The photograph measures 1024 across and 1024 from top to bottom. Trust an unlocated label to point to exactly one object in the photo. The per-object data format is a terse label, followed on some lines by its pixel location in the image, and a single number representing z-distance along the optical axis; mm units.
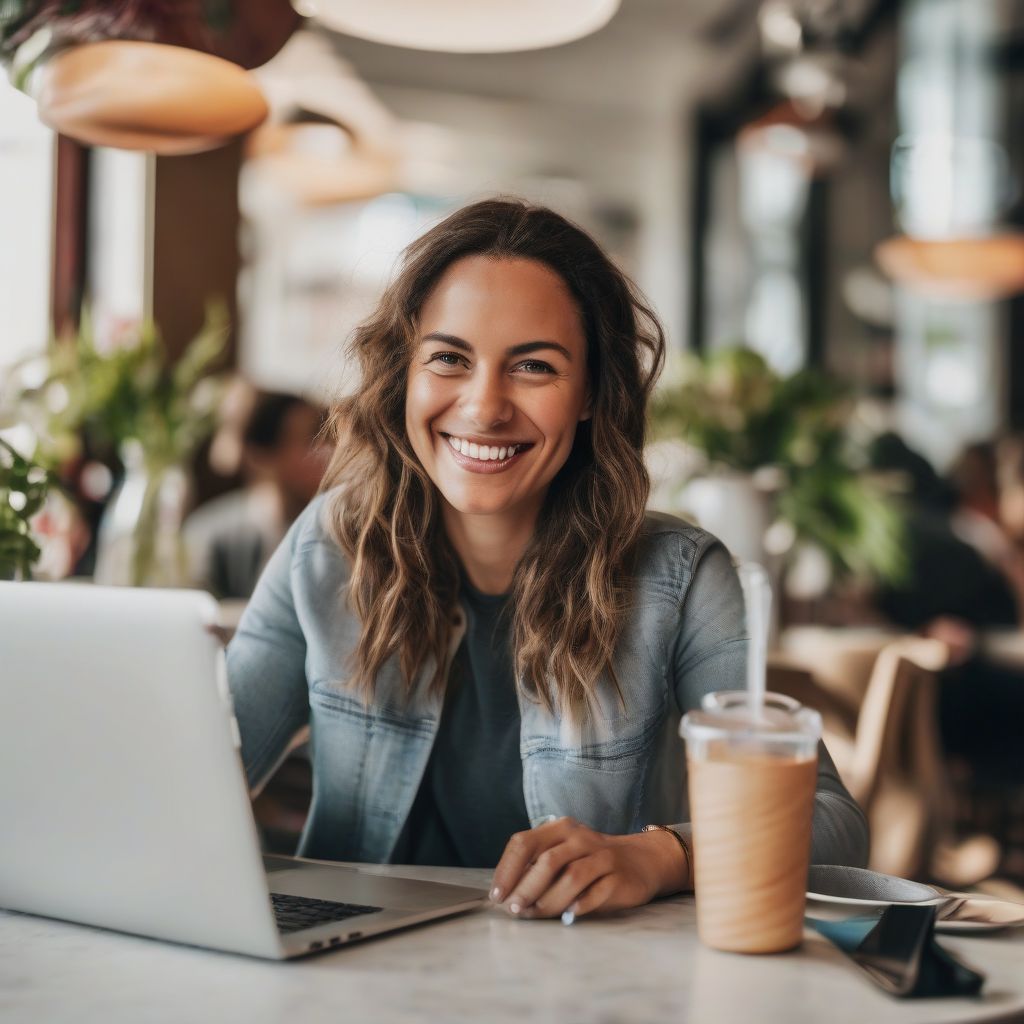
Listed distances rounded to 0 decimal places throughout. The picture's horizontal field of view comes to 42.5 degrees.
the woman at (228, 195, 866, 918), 1363
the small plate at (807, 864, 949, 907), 1020
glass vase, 3133
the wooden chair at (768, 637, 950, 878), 2443
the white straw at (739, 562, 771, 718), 865
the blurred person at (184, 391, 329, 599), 3811
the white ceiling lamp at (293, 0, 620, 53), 1865
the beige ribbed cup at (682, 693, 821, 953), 874
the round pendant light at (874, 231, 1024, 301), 5638
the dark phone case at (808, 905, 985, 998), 826
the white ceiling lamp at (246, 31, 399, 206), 3883
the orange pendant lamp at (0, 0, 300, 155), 1643
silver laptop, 810
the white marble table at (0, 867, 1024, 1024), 782
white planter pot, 2928
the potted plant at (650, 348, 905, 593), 2943
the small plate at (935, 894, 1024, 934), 972
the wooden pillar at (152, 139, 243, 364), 3988
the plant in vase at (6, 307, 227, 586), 3137
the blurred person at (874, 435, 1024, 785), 3994
